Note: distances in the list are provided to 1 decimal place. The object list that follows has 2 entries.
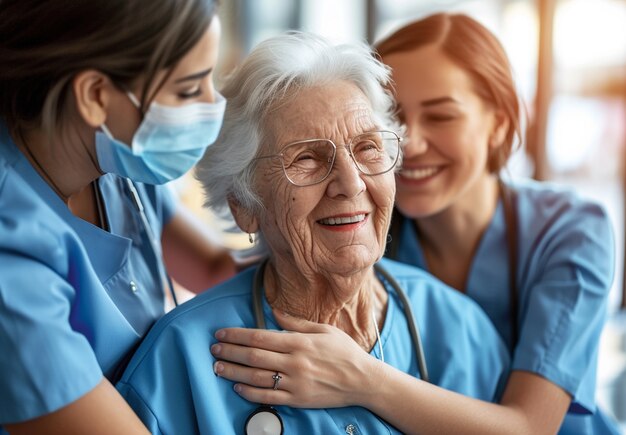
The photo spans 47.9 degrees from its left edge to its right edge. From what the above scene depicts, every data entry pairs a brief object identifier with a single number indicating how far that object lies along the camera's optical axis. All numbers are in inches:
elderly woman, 55.5
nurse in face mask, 44.4
